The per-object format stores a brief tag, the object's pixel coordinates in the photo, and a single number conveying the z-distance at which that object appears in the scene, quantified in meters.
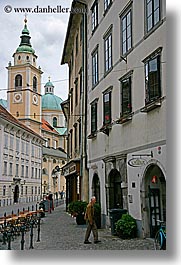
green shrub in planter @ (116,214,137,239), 11.40
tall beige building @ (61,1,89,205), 15.38
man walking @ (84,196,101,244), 10.73
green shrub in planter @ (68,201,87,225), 14.10
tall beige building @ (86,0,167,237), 10.45
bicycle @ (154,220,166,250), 9.11
